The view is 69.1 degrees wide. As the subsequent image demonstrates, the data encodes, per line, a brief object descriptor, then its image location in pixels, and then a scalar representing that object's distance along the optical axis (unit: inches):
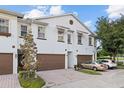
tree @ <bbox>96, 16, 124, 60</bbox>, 544.9
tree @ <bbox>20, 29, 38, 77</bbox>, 289.4
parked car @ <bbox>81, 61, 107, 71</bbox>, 456.0
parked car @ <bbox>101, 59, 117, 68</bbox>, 512.4
